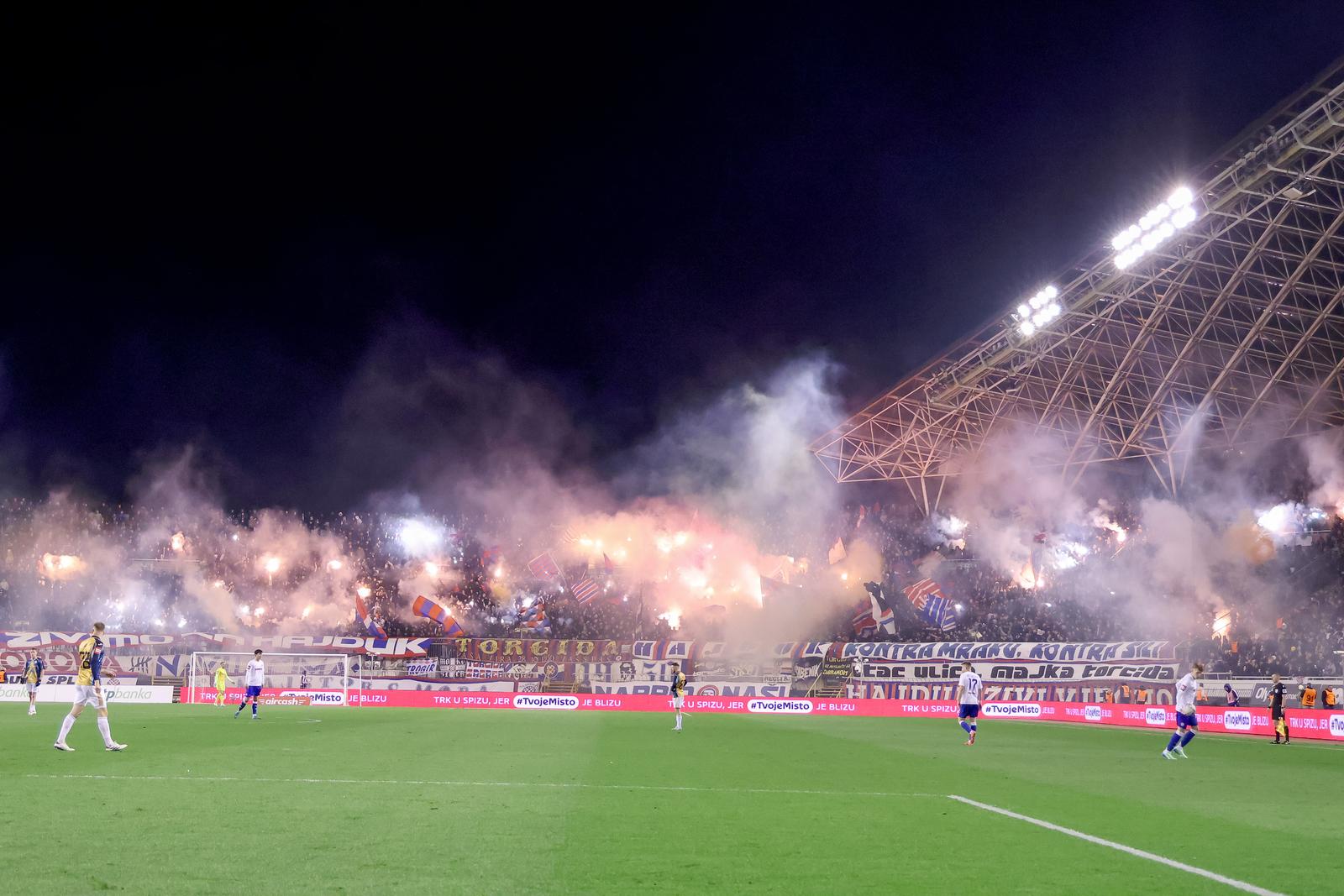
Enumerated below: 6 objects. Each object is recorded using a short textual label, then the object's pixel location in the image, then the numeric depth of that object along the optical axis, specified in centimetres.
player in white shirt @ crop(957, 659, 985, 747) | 2633
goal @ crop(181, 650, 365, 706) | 4847
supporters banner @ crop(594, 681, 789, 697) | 5034
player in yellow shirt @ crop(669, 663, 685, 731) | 3139
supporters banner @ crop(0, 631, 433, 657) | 5459
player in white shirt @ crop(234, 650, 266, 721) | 3278
